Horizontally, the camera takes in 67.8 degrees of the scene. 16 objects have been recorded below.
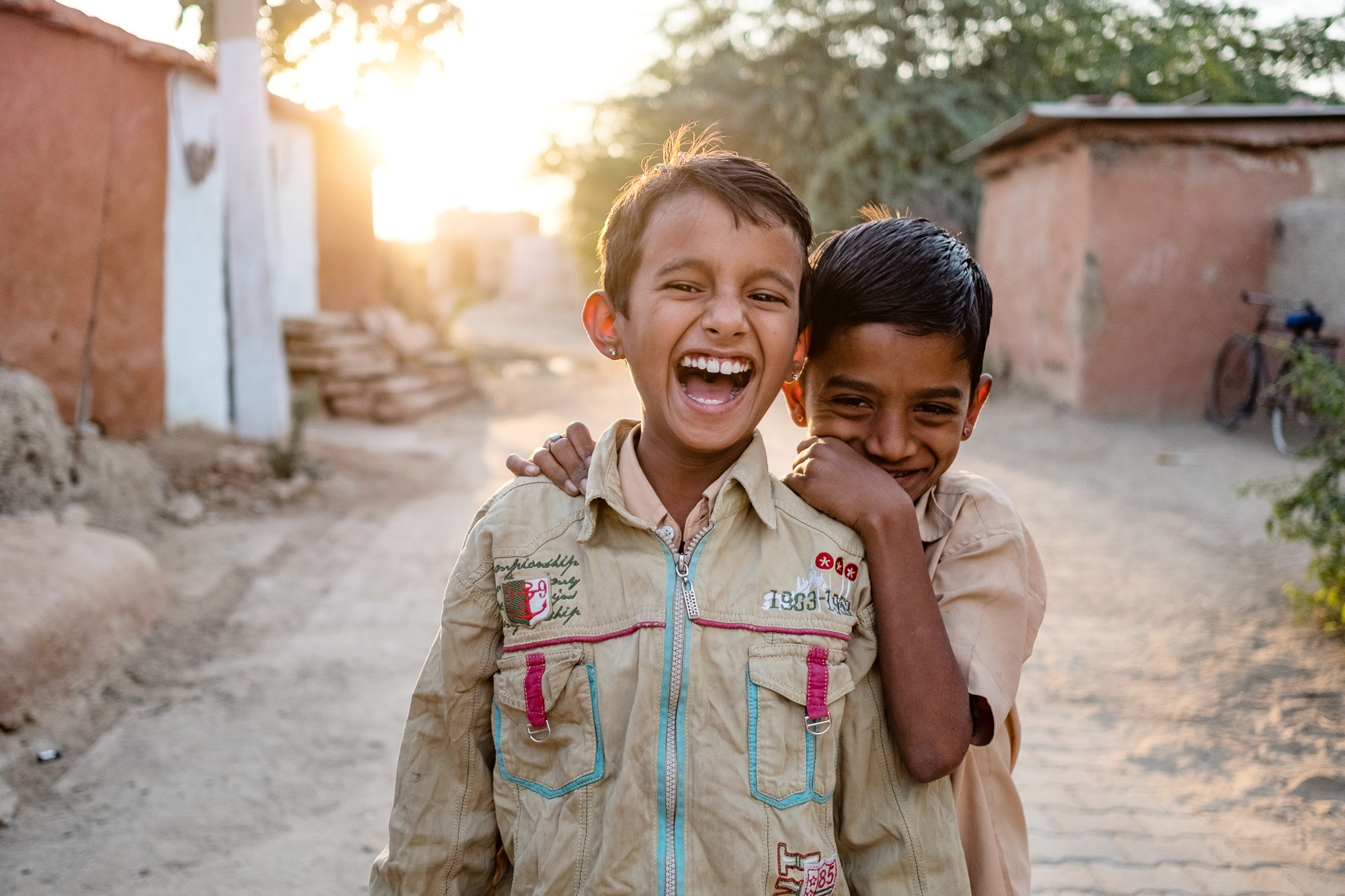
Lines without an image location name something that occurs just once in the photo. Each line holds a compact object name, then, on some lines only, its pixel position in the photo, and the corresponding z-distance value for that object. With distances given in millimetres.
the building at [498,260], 32844
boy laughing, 1354
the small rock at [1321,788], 2914
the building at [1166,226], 8859
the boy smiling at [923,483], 1447
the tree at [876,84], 14914
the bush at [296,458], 6637
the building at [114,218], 5500
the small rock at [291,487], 6383
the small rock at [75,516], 4832
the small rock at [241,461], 6480
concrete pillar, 6887
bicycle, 7902
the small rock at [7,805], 2701
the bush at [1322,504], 3943
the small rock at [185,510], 5684
